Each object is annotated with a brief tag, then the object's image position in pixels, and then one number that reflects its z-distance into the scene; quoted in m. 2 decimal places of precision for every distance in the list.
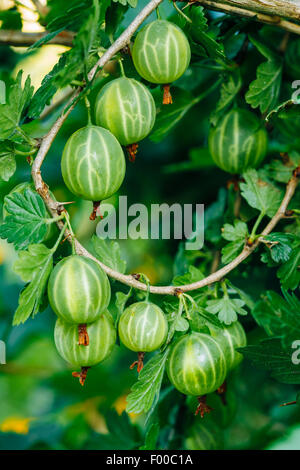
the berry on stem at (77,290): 0.31
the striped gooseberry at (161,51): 0.33
